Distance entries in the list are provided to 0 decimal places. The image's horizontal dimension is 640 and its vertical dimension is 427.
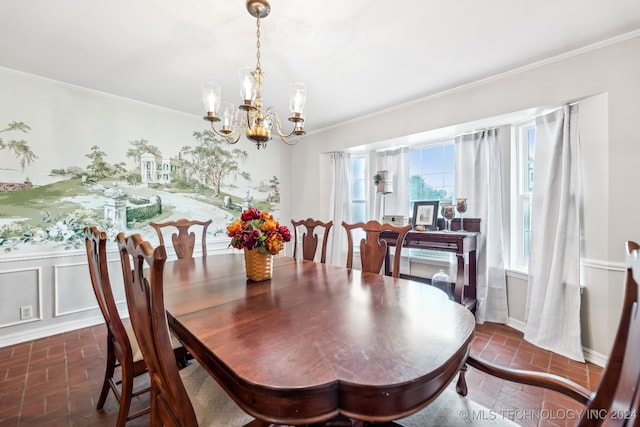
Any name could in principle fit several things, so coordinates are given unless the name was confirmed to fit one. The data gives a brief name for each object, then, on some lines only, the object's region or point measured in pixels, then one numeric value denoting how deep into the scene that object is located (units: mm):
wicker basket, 1660
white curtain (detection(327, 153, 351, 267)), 4152
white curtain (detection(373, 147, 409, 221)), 3697
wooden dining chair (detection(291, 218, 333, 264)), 2582
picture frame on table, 3328
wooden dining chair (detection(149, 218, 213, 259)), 2625
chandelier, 1629
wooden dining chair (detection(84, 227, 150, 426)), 1318
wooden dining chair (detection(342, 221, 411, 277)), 2053
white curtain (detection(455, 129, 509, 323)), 2879
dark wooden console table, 2793
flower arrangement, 1617
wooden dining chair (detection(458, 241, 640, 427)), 491
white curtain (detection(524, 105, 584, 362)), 2240
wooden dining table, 696
